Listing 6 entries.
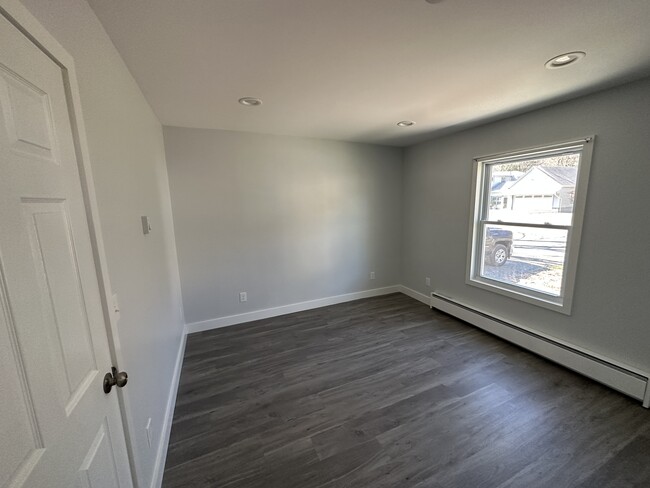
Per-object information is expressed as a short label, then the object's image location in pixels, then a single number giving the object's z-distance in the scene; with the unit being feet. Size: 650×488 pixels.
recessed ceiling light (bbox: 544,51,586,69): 5.00
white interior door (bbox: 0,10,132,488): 1.72
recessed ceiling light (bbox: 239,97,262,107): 6.87
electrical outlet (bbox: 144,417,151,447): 4.40
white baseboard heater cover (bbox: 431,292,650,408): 6.33
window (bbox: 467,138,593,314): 7.57
